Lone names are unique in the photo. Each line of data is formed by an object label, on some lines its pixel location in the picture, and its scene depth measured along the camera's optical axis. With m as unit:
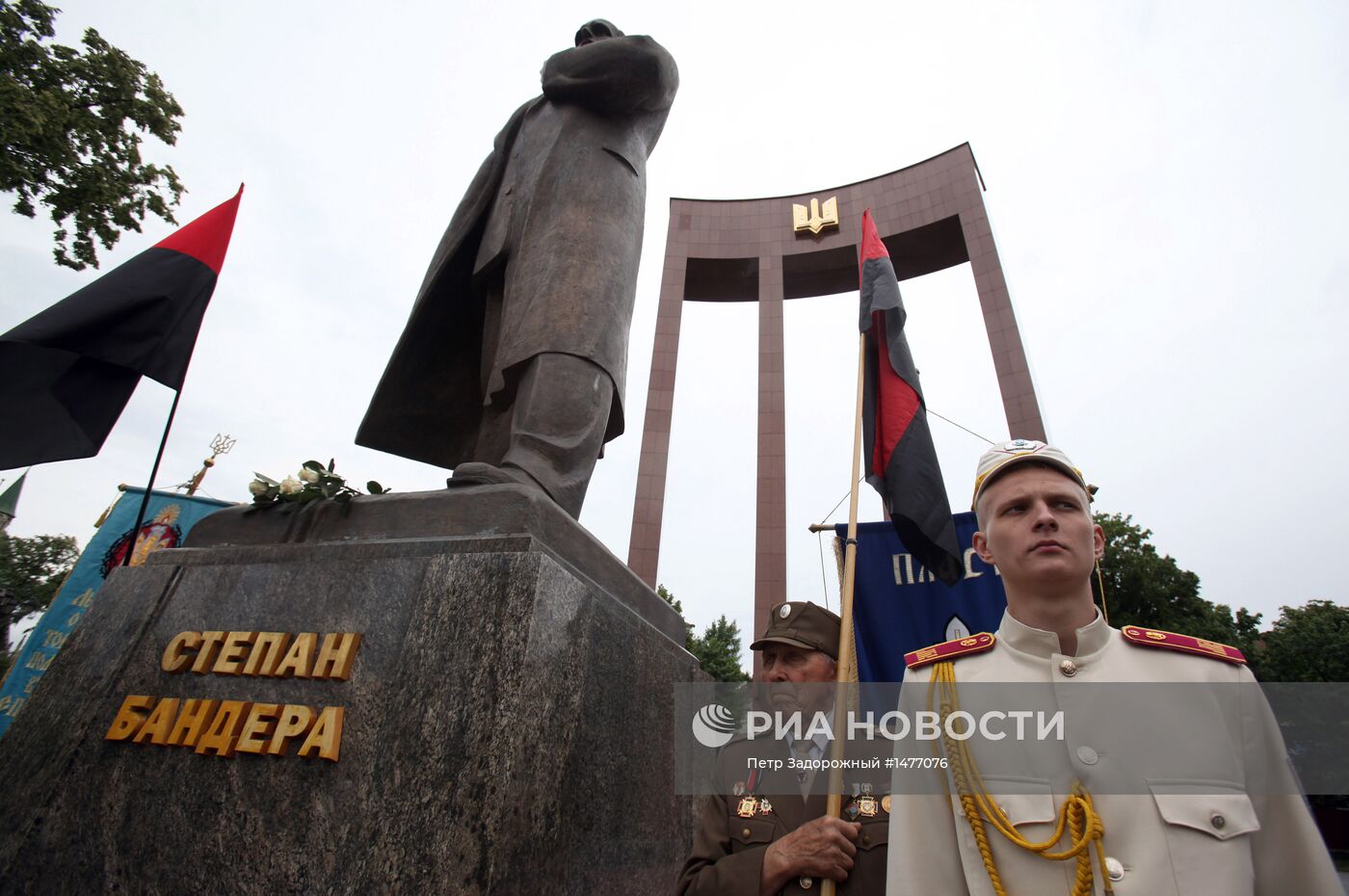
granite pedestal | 1.48
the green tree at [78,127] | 7.87
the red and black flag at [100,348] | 2.36
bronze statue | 2.49
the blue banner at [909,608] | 3.81
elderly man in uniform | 1.51
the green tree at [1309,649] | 17.94
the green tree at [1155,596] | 17.97
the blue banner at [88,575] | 7.55
